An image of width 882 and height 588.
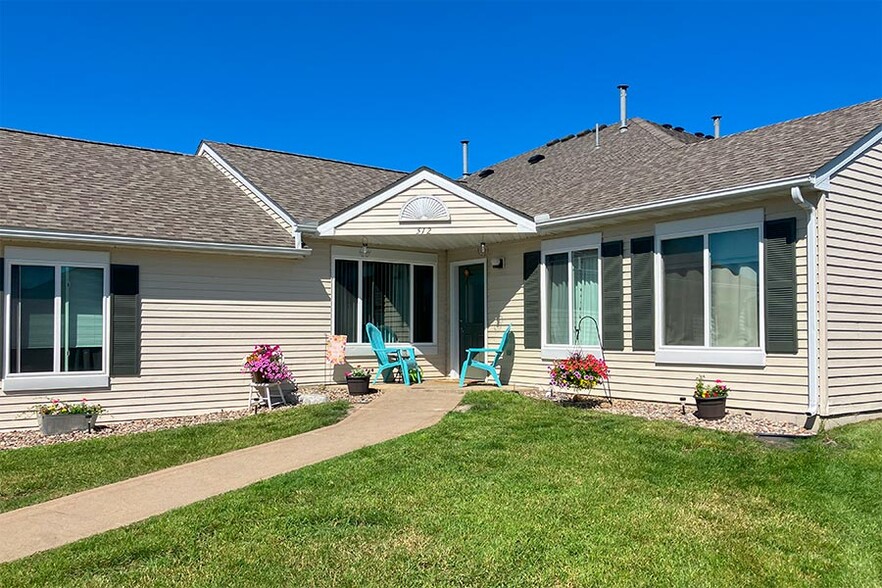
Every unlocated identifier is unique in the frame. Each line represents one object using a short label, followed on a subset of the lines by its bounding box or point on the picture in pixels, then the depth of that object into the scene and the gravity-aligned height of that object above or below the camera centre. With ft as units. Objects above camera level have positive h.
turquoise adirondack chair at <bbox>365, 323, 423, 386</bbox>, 38.14 -2.46
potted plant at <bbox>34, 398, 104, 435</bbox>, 28.27 -4.17
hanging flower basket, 30.81 -2.55
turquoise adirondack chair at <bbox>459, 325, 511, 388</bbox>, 36.65 -2.53
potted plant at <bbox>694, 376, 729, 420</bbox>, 27.30 -3.40
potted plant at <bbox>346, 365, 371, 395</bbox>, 35.09 -3.38
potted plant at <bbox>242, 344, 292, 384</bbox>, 33.73 -2.48
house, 27.20 +2.11
